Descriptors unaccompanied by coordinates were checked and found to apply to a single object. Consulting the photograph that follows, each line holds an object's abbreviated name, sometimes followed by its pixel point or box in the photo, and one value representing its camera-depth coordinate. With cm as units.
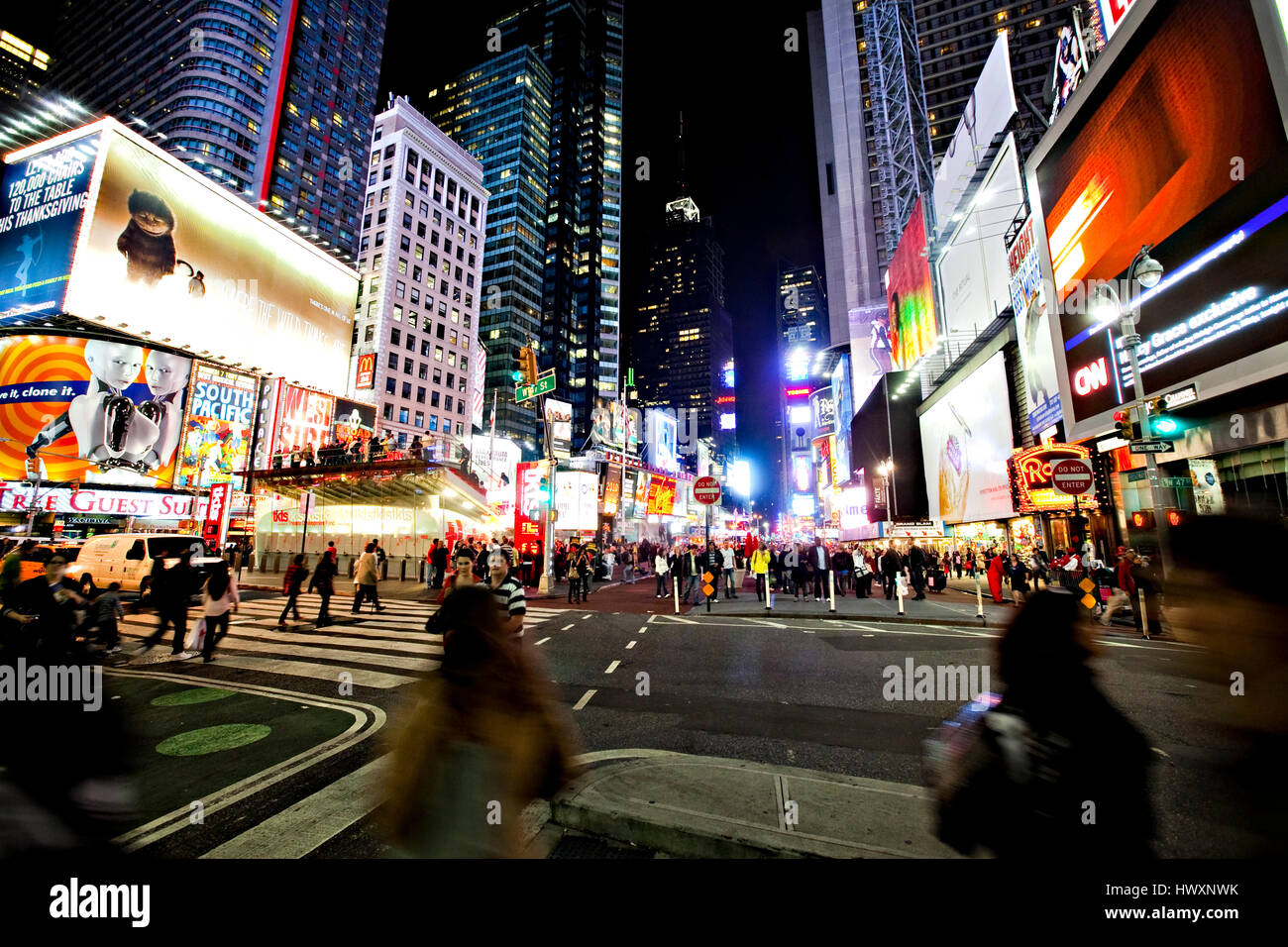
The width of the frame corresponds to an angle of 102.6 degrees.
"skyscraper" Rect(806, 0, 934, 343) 4978
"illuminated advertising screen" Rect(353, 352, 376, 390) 4819
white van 1514
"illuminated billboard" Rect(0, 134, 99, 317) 3078
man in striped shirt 570
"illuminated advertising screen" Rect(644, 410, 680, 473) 7894
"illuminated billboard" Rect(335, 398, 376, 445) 4644
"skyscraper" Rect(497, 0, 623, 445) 10425
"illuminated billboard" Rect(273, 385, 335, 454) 4200
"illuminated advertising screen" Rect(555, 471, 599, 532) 4700
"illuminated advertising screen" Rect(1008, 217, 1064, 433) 1831
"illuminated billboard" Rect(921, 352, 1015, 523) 2245
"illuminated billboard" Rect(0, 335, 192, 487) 3169
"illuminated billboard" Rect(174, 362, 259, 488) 3688
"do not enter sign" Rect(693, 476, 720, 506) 1469
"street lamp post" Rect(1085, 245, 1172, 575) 1016
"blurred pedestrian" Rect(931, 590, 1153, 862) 193
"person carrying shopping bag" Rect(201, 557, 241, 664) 885
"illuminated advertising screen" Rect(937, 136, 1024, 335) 2298
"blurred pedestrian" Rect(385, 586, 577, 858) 205
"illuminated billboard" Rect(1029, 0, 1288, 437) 993
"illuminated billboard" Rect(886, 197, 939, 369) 3225
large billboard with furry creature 3167
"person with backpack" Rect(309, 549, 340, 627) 1226
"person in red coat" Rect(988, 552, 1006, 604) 1756
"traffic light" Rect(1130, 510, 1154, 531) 1550
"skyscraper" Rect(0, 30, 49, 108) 6994
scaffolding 4800
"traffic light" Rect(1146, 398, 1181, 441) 1066
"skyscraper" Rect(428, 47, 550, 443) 9175
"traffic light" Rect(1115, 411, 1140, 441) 1102
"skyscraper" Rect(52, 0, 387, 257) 7406
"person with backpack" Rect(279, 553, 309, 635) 1235
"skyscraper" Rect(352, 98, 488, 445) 6316
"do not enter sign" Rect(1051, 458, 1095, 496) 1244
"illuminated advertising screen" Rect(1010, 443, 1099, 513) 1702
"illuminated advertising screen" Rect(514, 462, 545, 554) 2388
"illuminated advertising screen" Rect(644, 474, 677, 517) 5888
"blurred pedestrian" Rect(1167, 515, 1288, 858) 215
